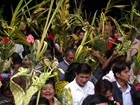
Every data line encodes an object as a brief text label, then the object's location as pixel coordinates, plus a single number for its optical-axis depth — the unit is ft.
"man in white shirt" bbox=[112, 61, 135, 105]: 16.92
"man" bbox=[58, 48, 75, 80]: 20.49
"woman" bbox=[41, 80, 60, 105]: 15.19
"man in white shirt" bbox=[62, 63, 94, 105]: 16.55
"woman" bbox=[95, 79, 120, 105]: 15.72
